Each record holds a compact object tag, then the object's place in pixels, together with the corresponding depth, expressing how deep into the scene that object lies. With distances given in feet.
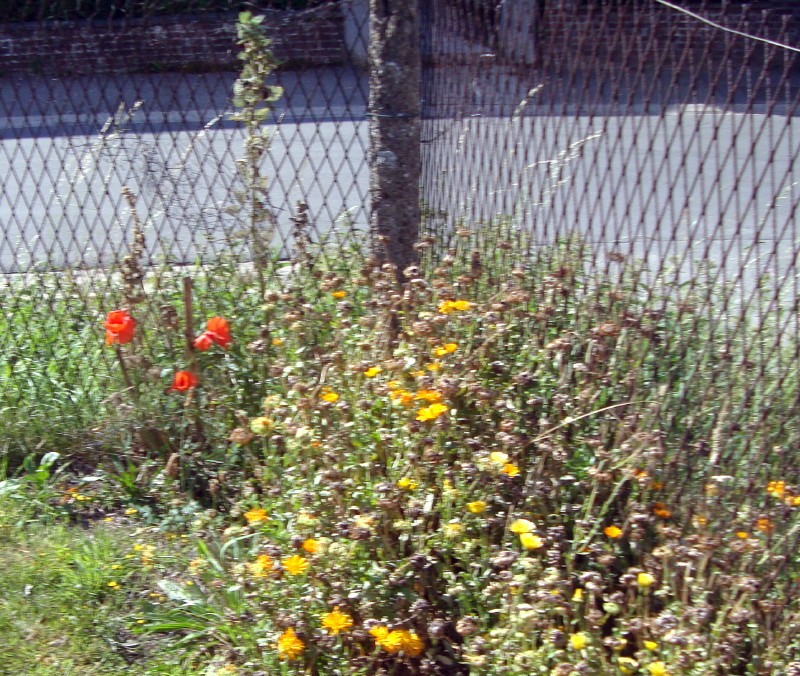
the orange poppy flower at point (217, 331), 10.02
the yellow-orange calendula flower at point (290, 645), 7.13
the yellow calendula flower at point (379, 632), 6.90
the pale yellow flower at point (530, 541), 6.83
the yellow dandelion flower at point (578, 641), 6.37
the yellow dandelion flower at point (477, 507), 7.36
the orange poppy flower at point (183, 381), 9.71
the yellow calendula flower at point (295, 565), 7.25
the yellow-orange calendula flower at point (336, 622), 6.97
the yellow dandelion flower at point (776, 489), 7.80
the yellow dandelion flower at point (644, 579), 6.86
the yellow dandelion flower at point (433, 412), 7.81
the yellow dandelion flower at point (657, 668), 6.29
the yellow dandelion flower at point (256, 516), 8.07
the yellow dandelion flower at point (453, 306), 8.99
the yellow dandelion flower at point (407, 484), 7.82
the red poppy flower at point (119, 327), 10.05
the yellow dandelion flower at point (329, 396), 8.53
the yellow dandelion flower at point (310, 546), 7.36
